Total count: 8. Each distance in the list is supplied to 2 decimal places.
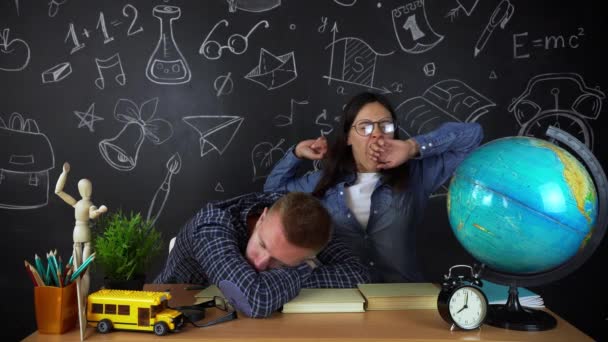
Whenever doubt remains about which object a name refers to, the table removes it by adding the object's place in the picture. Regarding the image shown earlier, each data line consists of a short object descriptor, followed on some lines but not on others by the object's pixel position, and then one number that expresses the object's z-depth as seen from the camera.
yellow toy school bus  1.34
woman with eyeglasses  2.50
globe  1.33
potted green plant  1.60
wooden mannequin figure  1.46
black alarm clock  1.36
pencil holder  1.32
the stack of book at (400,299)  1.58
